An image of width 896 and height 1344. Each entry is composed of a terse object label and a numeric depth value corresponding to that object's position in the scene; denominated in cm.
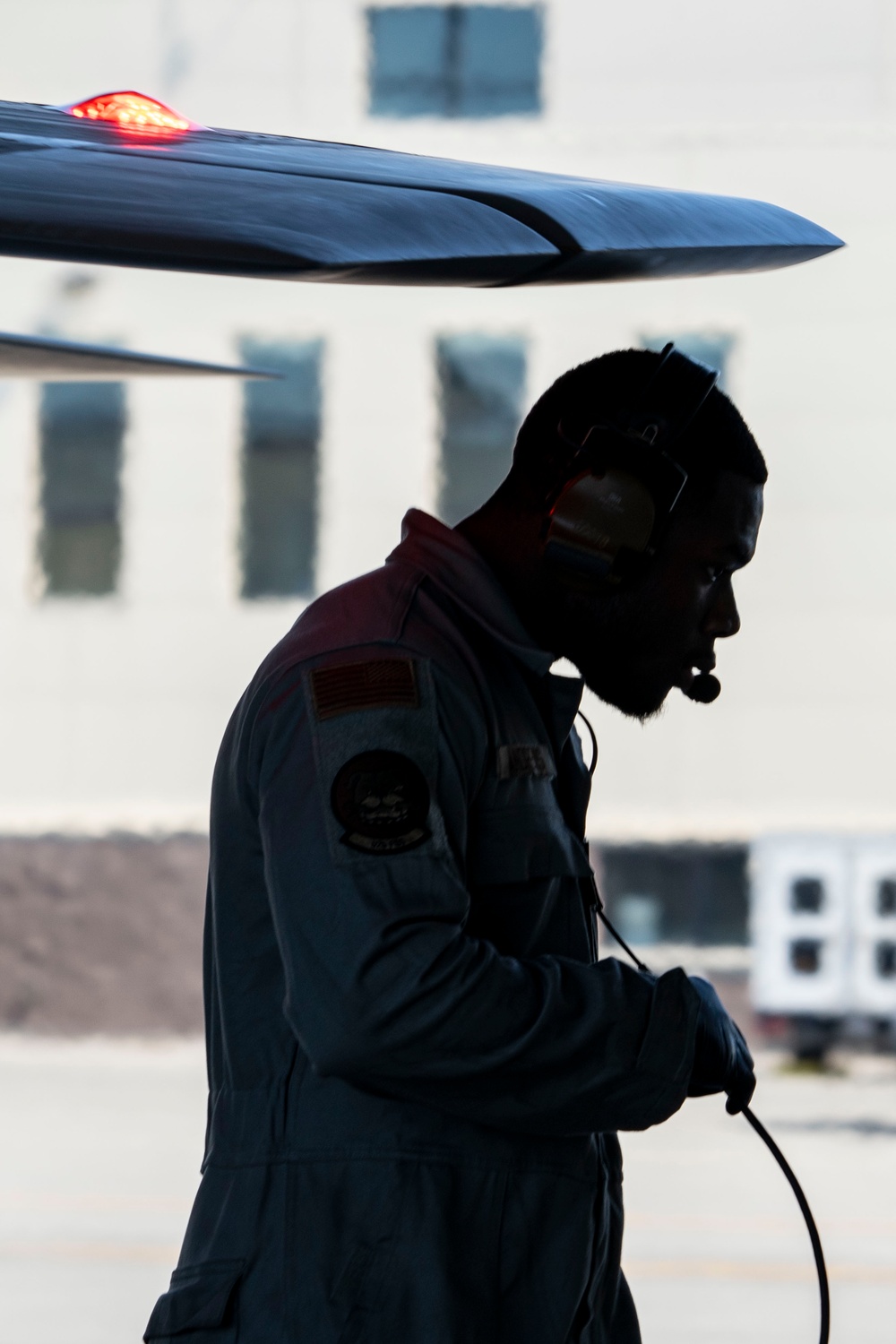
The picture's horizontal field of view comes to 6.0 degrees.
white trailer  2820
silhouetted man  604
